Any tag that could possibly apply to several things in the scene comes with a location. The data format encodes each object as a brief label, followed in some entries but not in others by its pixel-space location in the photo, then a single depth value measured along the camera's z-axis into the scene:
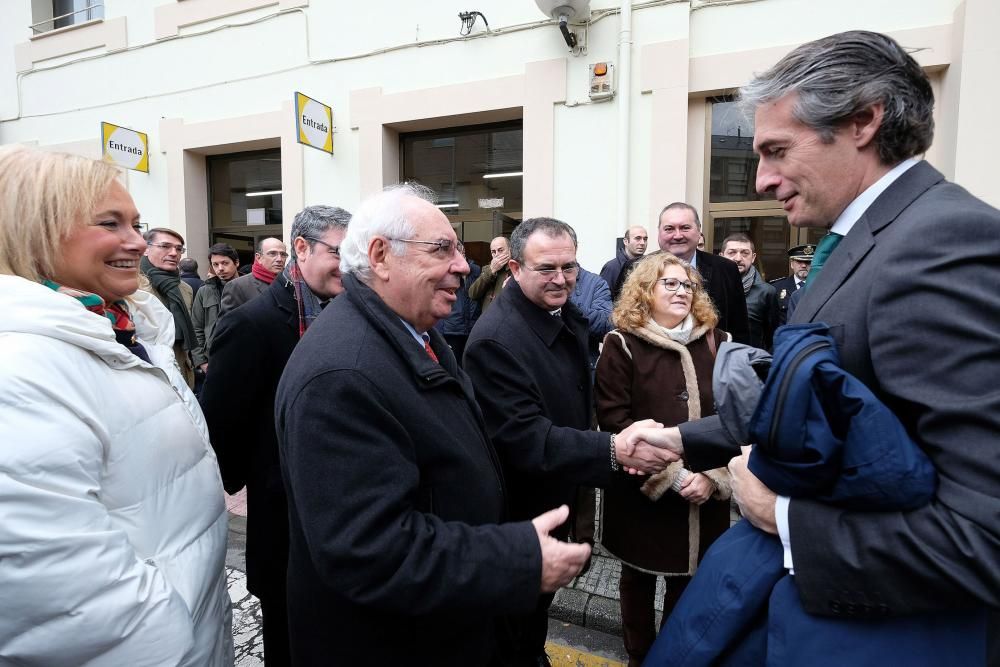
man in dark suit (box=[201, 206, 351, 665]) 2.17
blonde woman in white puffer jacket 1.04
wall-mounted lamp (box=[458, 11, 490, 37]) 6.19
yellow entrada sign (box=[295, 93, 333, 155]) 6.45
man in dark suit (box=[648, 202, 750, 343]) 4.00
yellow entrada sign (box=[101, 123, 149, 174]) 7.61
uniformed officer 5.42
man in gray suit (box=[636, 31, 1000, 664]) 0.91
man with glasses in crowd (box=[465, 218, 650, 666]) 2.14
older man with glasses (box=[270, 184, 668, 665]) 1.21
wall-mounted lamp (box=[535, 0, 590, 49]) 5.55
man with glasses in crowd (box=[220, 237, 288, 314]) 4.22
